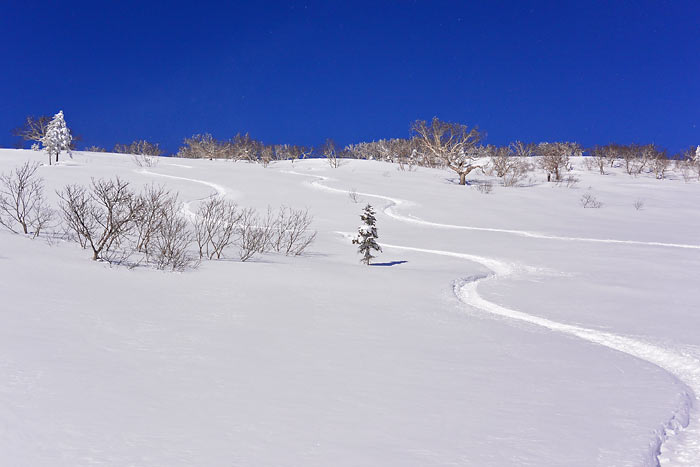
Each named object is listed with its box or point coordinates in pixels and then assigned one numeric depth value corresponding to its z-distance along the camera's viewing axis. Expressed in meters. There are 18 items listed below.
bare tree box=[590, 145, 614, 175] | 68.85
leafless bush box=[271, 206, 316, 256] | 15.18
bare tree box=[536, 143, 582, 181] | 46.88
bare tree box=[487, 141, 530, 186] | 43.55
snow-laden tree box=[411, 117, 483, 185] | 44.78
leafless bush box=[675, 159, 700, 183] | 56.88
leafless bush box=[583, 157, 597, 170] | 66.28
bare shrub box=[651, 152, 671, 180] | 59.23
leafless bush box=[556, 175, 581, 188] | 43.77
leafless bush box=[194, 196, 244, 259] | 12.75
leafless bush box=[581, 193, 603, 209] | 31.35
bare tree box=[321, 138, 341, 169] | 64.85
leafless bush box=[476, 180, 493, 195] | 36.03
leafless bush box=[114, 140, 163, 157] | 69.56
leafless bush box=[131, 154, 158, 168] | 44.62
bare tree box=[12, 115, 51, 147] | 52.90
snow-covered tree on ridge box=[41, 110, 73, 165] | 43.59
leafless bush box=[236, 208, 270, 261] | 12.91
